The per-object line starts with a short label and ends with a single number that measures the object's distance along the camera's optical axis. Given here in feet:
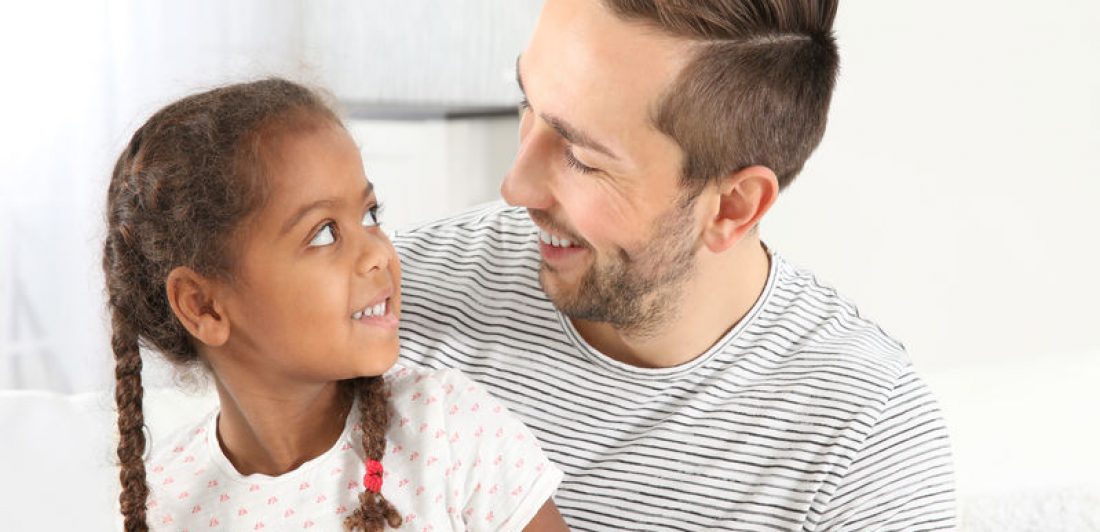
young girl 4.09
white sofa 5.72
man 4.80
